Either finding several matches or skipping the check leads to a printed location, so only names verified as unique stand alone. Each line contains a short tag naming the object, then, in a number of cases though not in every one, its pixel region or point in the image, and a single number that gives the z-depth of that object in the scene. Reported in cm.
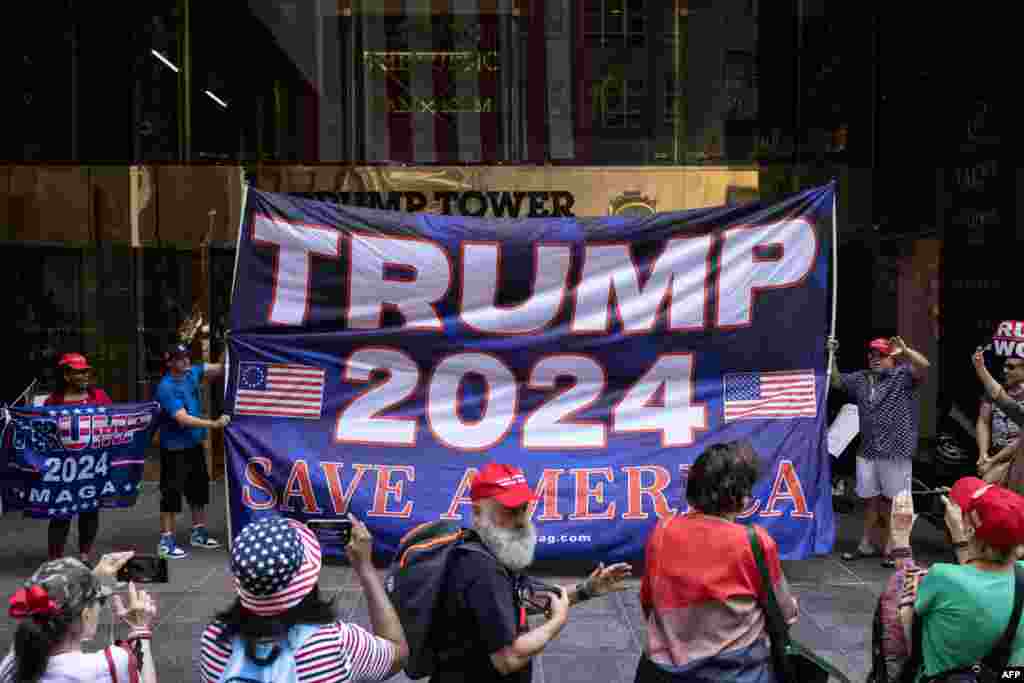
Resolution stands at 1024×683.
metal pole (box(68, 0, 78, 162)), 1224
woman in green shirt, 319
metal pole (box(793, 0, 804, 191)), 1219
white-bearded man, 315
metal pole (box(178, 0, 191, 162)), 1225
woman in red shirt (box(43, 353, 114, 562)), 791
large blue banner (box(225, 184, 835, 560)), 763
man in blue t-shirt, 842
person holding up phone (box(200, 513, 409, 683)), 263
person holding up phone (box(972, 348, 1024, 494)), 670
